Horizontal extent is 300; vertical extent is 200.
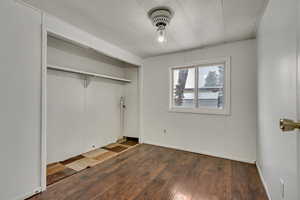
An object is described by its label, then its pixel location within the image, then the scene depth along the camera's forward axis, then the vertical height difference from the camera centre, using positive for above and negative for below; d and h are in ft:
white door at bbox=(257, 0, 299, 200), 3.08 +0.25
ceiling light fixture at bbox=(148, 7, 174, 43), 5.56 +3.50
